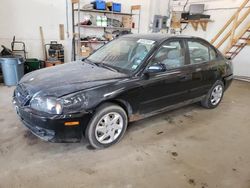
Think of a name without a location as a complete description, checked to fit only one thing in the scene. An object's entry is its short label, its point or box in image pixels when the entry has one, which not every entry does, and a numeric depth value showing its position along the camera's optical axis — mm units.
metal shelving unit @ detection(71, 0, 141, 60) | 5598
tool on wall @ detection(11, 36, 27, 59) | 5113
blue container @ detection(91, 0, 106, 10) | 5579
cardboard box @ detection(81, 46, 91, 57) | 5758
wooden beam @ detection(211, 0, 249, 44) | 5280
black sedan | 1943
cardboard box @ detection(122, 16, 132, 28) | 6383
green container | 4871
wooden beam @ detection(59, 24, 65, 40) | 5656
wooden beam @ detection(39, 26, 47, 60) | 5395
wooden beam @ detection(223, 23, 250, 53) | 5383
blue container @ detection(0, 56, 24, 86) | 4168
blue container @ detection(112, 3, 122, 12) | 5945
